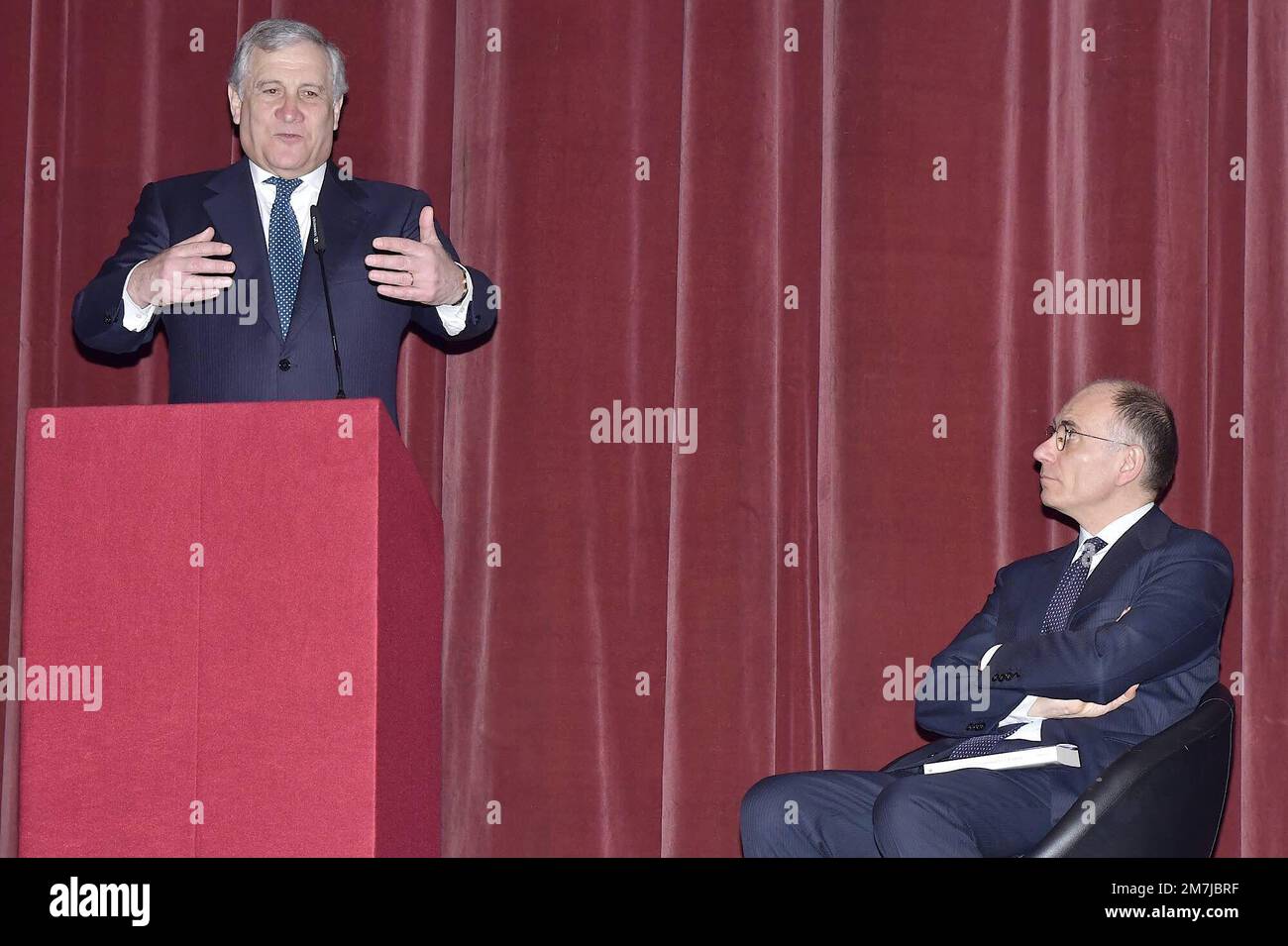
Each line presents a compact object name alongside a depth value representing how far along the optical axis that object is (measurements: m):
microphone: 2.42
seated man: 2.52
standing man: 2.63
